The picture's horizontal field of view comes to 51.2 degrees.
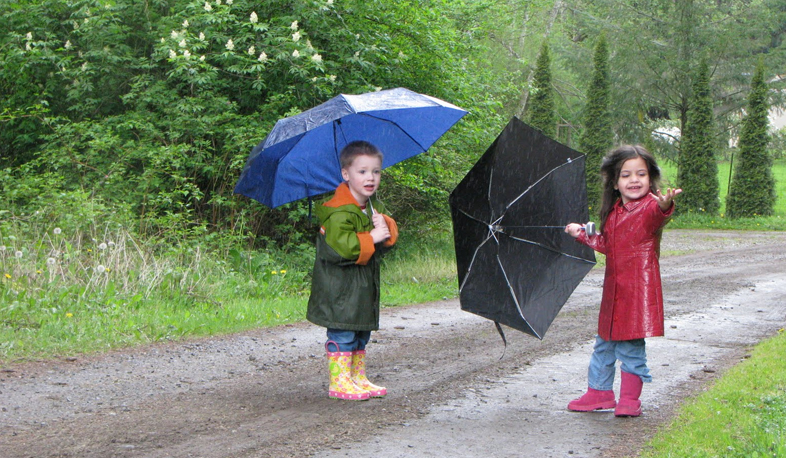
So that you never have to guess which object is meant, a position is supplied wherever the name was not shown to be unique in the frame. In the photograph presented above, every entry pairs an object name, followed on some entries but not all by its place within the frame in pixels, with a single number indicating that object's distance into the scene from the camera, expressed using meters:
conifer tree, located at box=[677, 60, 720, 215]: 28.58
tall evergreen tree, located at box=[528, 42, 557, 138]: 29.75
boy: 5.10
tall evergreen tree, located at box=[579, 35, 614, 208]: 29.45
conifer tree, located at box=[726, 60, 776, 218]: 28.12
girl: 4.95
